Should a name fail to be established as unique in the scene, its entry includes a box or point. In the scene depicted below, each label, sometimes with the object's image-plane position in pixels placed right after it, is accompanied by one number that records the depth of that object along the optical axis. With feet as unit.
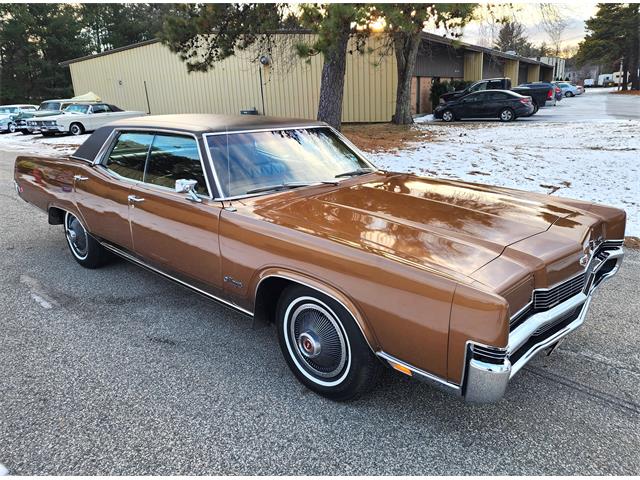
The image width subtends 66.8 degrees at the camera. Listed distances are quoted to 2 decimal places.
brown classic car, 7.21
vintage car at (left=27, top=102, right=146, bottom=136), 66.85
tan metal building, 72.54
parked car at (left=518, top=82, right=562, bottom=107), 91.35
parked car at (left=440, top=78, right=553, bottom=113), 77.30
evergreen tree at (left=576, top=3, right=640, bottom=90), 158.65
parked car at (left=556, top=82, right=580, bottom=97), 152.33
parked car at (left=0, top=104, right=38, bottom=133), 82.84
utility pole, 176.19
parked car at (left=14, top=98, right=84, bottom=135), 71.26
